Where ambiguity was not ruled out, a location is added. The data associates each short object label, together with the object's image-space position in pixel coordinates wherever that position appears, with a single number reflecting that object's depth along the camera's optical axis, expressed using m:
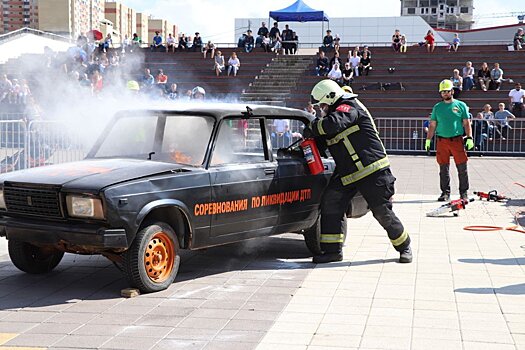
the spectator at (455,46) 28.63
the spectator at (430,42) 28.72
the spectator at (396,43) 29.41
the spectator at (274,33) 31.08
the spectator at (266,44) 30.81
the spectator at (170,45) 31.46
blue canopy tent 35.09
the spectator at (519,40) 27.85
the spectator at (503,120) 21.20
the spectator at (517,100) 22.20
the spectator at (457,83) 23.94
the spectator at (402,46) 29.31
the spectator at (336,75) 26.03
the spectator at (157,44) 31.39
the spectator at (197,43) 31.28
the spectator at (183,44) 31.47
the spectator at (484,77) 24.50
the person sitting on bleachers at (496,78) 24.41
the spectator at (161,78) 25.08
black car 5.70
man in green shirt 11.37
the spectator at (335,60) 26.71
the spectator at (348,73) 26.20
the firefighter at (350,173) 7.10
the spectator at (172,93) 21.34
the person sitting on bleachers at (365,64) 26.84
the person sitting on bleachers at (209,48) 30.38
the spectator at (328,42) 30.16
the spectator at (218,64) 28.41
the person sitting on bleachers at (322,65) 27.61
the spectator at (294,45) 31.25
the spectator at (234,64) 28.64
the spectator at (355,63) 26.66
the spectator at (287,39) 31.33
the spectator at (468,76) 24.59
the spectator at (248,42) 31.05
